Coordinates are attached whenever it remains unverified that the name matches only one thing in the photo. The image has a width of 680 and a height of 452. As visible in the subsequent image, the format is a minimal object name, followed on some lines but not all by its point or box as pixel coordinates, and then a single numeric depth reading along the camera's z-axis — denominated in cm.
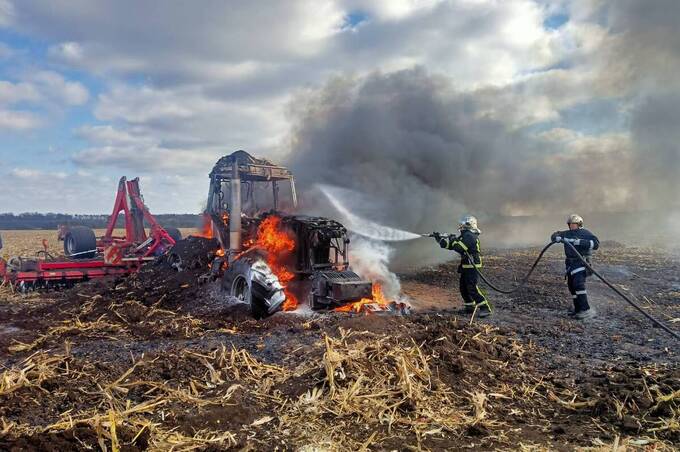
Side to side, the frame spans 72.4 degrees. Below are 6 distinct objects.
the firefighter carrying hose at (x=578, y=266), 938
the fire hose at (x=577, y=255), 782
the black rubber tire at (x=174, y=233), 1801
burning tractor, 879
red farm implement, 1333
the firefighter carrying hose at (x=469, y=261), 984
